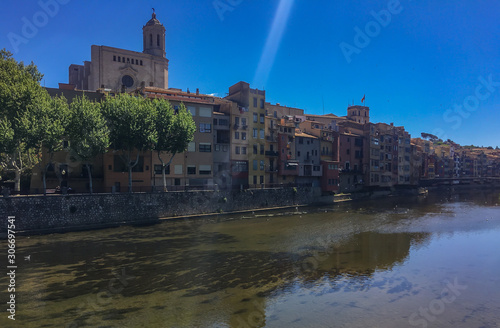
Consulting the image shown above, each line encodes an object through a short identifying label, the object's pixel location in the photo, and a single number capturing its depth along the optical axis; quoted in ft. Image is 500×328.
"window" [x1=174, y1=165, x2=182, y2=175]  152.56
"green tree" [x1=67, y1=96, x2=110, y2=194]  114.32
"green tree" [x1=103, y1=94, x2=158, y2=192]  121.90
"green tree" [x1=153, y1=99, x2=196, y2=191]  130.21
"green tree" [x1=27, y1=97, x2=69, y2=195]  106.52
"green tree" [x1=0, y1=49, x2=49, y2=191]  104.32
